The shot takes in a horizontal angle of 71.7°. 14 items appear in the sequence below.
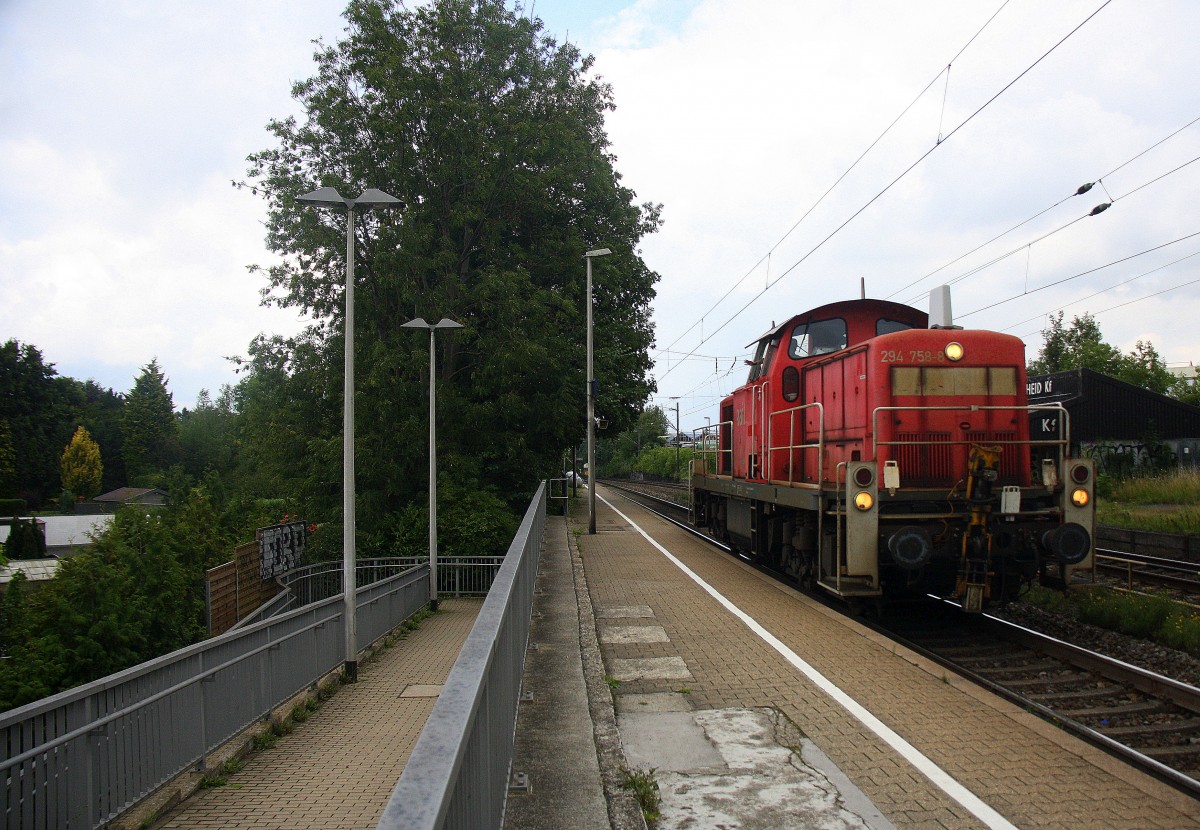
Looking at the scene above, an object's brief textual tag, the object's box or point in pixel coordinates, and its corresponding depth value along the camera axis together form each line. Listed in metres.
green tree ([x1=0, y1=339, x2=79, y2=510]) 64.81
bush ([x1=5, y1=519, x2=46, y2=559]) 42.78
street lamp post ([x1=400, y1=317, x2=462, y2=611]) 18.58
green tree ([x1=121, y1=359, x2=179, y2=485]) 93.75
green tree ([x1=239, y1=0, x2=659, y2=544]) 23.52
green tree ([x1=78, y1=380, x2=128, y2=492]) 95.38
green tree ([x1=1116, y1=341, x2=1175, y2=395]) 41.09
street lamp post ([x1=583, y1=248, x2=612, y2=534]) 21.73
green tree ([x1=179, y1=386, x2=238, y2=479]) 101.44
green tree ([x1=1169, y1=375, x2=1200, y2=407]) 38.38
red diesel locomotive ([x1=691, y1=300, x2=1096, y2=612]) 8.38
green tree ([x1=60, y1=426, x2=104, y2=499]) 77.31
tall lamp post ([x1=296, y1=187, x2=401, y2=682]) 12.69
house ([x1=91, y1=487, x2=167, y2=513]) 71.88
